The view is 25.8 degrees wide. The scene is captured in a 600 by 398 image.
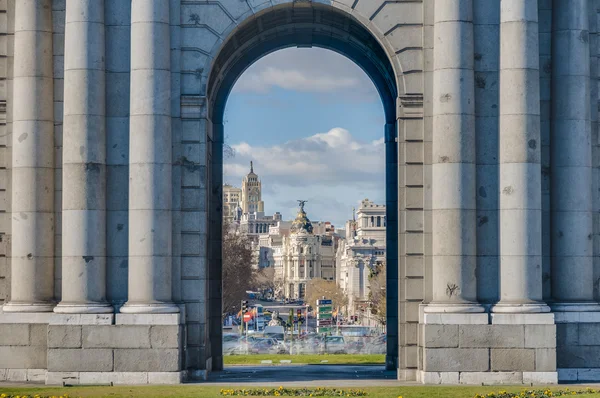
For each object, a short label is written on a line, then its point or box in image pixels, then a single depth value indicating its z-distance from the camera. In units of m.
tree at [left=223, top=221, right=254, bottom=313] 125.12
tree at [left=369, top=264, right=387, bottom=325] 182.38
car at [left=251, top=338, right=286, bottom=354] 99.41
